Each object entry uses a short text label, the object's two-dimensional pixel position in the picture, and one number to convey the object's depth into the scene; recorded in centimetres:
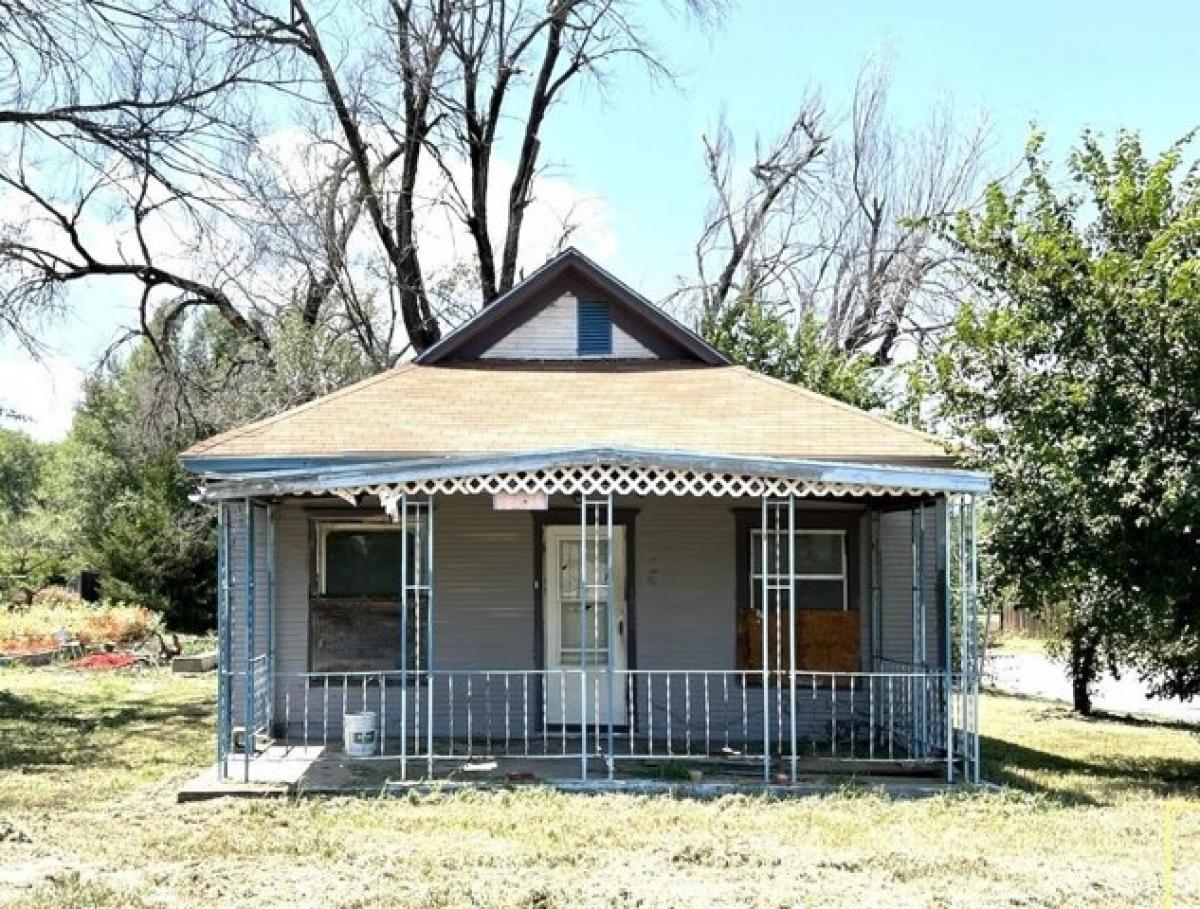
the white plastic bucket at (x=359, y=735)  1188
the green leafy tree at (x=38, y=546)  3678
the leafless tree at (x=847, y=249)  3169
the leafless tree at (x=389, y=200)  2589
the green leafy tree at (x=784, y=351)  2377
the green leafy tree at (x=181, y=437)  2519
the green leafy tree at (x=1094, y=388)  1132
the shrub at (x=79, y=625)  2572
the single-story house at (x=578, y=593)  1326
